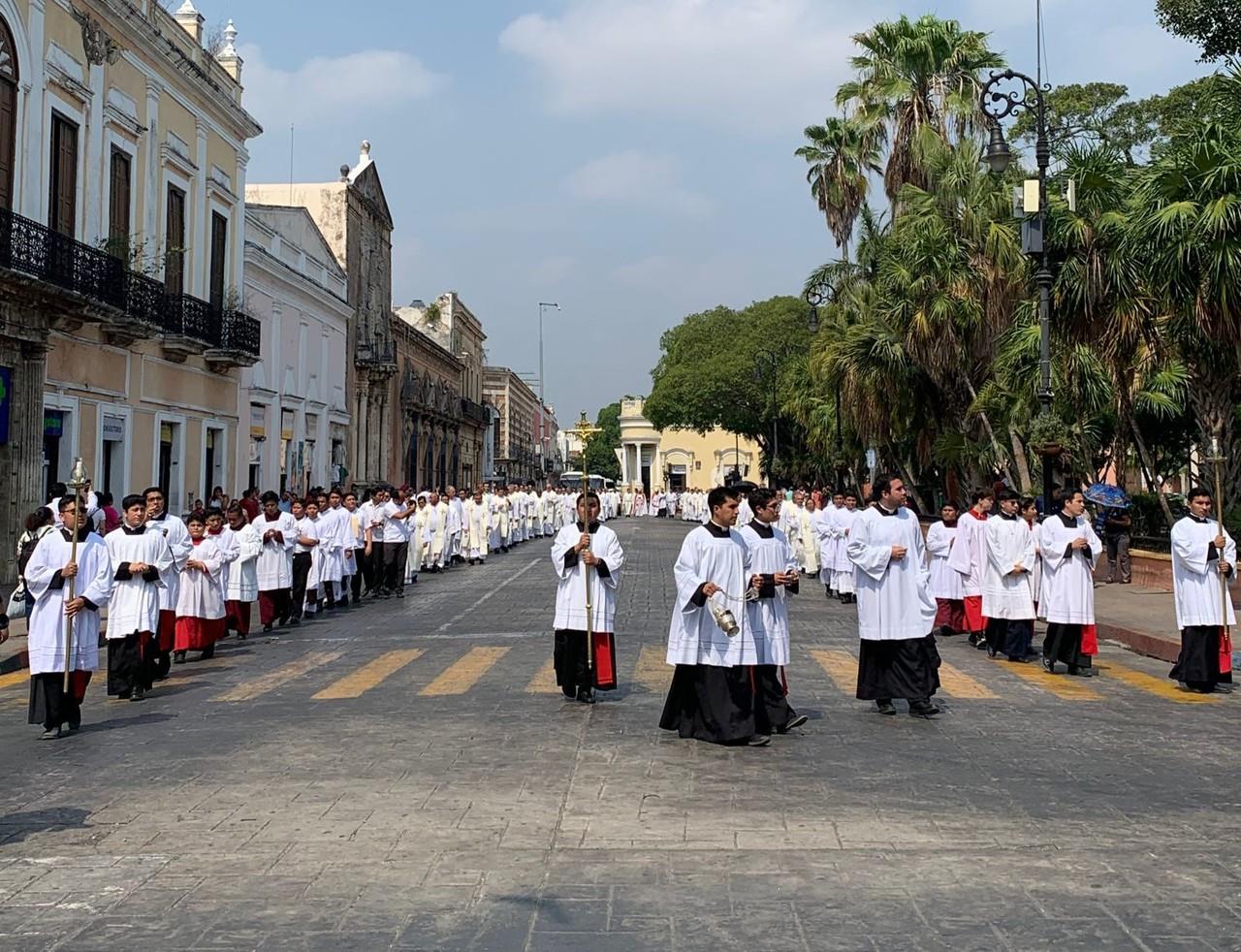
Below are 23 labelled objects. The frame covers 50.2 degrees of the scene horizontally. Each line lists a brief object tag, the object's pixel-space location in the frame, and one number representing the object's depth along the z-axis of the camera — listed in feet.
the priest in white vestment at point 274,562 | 57.41
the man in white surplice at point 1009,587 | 46.52
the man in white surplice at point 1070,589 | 42.73
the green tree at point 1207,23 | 91.71
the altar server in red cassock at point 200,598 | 46.68
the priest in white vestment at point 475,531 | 112.00
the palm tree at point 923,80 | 108.06
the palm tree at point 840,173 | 126.72
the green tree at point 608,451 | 512.63
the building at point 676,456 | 350.02
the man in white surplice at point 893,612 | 33.58
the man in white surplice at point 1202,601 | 38.34
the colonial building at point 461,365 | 243.19
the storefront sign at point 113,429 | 82.69
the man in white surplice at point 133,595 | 37.04
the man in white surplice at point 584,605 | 35.37
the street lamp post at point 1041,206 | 63.87
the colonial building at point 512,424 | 360.28
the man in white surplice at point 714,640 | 29.78
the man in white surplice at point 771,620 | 30.73
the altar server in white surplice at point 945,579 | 50.37
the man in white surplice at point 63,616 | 31.58
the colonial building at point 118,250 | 70.74
